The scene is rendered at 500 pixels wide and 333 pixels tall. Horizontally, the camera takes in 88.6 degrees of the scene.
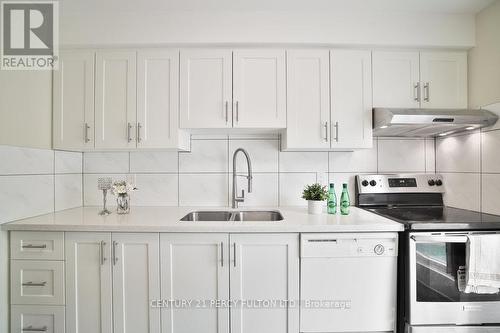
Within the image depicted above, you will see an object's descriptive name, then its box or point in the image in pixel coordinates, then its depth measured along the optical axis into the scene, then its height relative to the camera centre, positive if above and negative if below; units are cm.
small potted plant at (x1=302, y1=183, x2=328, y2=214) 188 -23
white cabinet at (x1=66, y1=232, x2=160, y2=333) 158 -72
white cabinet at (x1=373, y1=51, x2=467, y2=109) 194 +67
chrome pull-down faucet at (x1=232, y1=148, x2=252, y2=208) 212 -9
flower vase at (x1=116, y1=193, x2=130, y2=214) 195 -29
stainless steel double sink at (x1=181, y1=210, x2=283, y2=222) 212 -40
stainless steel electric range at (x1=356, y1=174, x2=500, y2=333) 152 -70
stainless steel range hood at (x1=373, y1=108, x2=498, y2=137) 173 +33
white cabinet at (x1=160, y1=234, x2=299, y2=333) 157 -71
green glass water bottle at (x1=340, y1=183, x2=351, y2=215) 191 -26
